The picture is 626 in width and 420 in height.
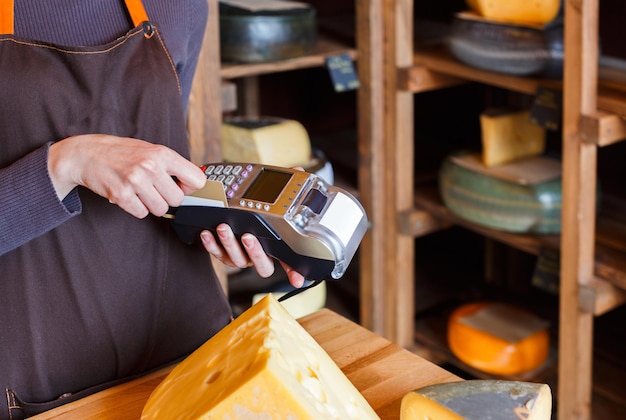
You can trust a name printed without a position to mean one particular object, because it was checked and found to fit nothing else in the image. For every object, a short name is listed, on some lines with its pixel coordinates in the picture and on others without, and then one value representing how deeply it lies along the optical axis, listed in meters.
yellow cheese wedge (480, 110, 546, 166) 2.19
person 1.09
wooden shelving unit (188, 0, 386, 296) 2.00
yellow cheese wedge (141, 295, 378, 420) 0.79
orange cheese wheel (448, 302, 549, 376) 2.26
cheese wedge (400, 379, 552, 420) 0.84
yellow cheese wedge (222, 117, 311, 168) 2.16
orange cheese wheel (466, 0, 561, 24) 1.90
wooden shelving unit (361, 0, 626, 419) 1.79
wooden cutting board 0.98
